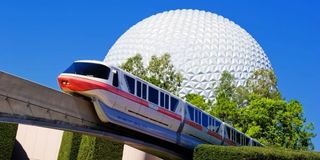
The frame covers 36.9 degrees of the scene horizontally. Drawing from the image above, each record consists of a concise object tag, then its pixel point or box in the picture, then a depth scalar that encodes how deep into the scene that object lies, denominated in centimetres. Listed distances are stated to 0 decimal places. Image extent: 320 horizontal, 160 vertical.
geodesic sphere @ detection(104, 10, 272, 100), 5069
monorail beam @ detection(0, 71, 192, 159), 1323
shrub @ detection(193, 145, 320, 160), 1928
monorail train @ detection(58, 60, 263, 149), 1559
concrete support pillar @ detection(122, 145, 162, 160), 3212
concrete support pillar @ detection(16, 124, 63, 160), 2978
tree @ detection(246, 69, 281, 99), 4369
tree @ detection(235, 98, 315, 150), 3806
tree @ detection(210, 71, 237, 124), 3908
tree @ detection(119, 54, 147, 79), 4159
